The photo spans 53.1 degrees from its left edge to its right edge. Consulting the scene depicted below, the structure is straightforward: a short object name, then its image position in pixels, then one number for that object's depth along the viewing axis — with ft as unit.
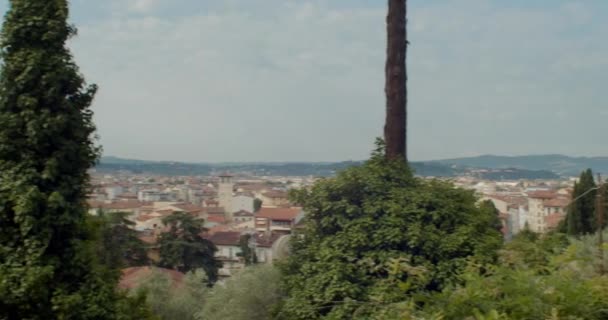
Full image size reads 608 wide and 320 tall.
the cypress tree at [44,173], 15.19
